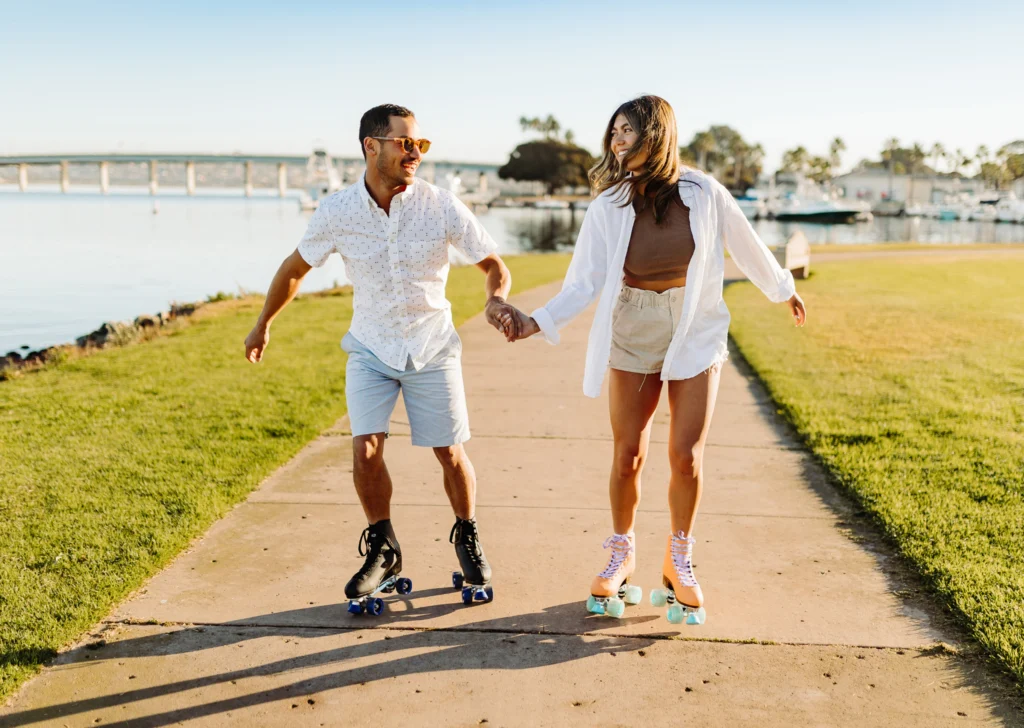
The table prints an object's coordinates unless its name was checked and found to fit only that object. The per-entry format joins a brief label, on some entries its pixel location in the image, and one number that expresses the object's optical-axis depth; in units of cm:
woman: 371
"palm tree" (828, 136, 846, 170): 16240
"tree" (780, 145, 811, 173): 16525
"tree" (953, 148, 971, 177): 17188
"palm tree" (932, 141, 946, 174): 17438
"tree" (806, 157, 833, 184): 16462
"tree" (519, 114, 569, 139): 17450
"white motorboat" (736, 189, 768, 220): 11075
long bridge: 11725
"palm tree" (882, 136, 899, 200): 15212
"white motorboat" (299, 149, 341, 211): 10794
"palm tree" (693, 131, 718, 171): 16725
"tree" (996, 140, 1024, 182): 16350
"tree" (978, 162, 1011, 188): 16662
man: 386
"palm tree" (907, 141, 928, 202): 18475
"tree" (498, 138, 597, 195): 14525
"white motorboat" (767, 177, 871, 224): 9562
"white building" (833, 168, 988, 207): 15512
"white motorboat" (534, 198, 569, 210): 14662
